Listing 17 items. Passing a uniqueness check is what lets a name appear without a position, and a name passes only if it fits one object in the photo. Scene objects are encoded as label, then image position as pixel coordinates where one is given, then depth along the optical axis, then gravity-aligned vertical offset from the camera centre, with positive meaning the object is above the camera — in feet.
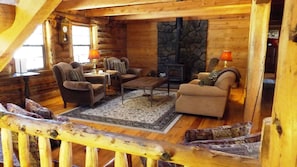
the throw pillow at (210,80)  13.44 -1.52
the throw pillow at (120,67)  21.54 -1.28
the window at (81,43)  20.75 +1.07
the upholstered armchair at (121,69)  20.73 -1.55
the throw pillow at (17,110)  6.31 -1.69
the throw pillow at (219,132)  6.22 -2.21
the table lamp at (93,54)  18.28 -0.02
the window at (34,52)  16.14 +0.08
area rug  12.35 -3.79
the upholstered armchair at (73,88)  14.88 -2.35
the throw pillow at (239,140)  4.93 -1.91
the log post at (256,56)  10.10 -0.01
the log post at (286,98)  2.30 -0.46
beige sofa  12.75 -2.45
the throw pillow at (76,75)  15.88 -1.56
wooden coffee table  15.20 -2.10
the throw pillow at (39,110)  7.16 -1.89
